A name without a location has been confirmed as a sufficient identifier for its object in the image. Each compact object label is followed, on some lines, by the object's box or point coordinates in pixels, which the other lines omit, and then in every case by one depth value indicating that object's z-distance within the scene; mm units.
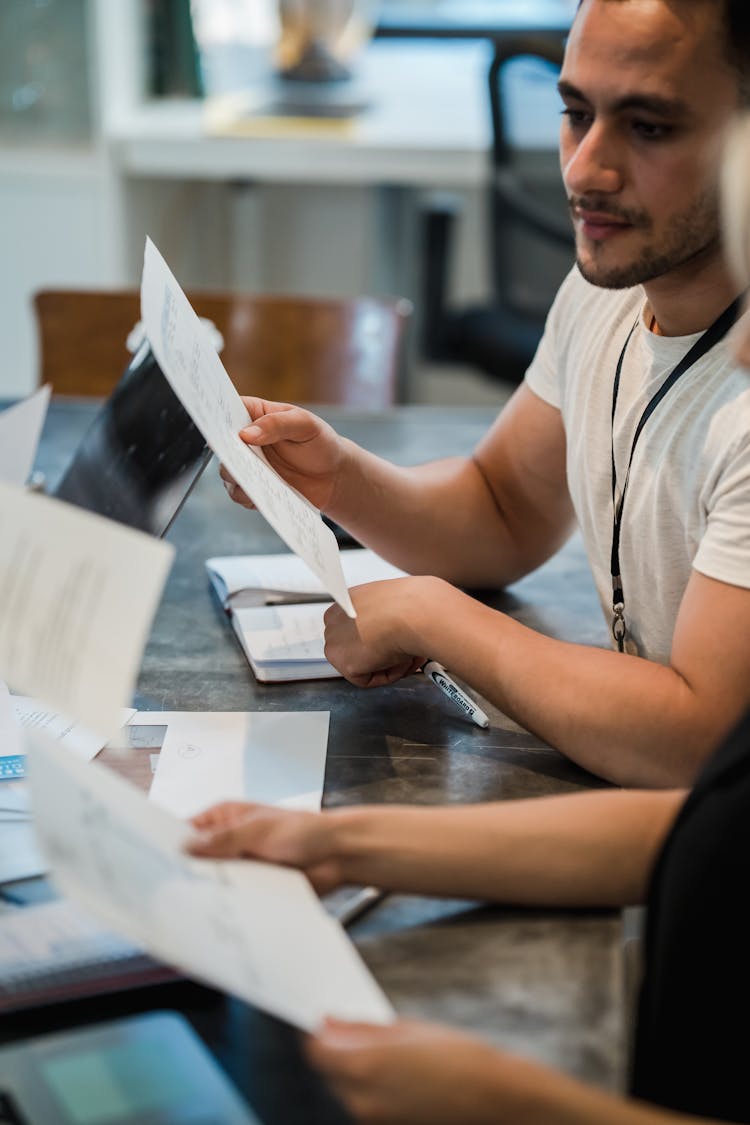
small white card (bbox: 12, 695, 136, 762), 2404
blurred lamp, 5770
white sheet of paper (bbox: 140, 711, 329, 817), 2339
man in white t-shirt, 2373
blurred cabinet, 5451
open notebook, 2563
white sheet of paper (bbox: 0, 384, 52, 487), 2692
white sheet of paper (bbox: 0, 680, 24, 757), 2401
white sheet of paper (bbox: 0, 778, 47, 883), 2239
